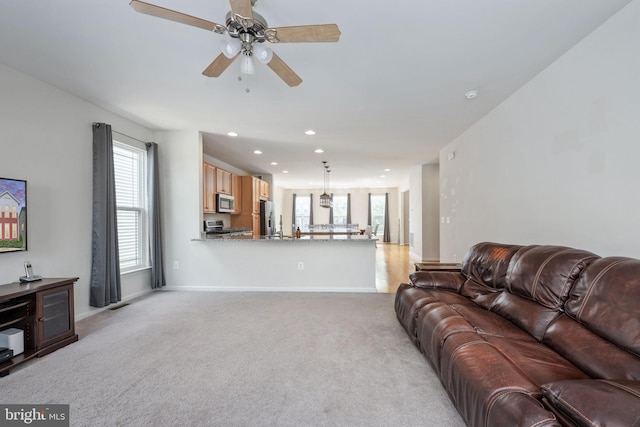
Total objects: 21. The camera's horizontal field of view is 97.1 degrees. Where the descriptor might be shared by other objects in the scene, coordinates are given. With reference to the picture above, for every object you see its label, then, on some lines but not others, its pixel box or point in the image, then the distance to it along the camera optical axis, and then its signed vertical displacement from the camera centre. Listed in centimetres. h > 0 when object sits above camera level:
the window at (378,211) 1223 +1
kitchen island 463 -88
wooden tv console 228 -87
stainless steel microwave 584 +20
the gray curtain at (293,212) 1262 -1
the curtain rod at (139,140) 386 +109
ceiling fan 147 +105
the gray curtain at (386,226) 1201 -66
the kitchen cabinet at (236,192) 677 +51
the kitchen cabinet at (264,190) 788 +63
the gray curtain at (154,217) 433 -6
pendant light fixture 840 +35
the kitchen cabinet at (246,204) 721 +20
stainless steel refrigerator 791 -19
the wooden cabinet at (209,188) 537 +48
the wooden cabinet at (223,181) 596 +68
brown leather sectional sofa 102 -72
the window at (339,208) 1242 +15
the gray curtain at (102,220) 342 -8
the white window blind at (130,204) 399 +14
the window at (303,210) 1266 +8
